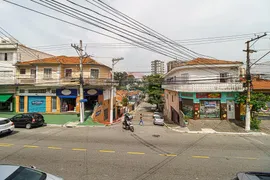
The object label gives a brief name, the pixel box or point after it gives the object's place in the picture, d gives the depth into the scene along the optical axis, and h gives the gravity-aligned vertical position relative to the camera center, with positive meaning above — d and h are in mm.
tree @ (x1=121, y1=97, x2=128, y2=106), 48831 -4226
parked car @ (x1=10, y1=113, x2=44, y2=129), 13555 -2961
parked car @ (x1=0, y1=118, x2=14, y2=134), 10712 -2868
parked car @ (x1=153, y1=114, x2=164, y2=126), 19906 -4373
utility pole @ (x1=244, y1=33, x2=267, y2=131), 13383 -873
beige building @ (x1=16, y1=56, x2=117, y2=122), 20173 +618
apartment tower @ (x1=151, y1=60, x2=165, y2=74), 102125 +17491
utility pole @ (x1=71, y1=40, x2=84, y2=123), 15831 -112
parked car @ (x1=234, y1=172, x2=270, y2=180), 3314 -2060
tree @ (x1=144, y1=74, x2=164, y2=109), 39519 -618
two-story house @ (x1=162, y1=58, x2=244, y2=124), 15805 +7
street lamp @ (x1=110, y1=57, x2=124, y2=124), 19244 +4066
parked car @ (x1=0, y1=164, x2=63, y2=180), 3121 -1954
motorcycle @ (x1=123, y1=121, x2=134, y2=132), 13406 -3543
